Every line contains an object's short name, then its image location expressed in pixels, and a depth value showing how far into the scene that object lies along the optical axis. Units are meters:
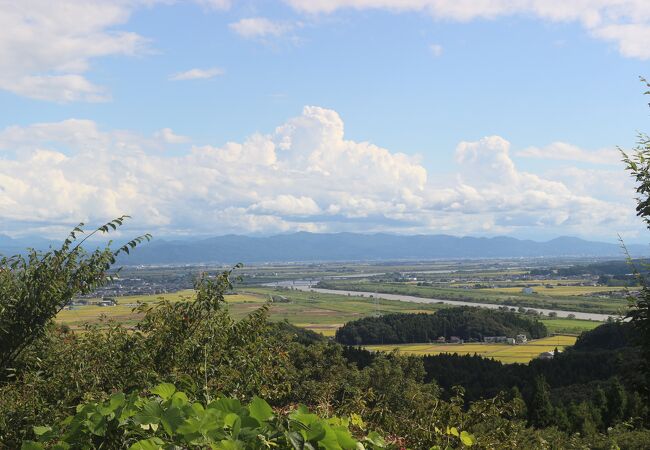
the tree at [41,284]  10.26
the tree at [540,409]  47.44
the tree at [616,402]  49.51
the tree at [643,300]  8.48
